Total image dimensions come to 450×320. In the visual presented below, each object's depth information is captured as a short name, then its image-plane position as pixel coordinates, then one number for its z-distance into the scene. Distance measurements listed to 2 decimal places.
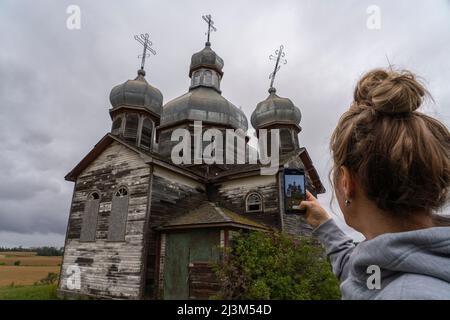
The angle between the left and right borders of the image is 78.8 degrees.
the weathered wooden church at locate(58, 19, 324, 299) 11.30
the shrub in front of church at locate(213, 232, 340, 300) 7.89
